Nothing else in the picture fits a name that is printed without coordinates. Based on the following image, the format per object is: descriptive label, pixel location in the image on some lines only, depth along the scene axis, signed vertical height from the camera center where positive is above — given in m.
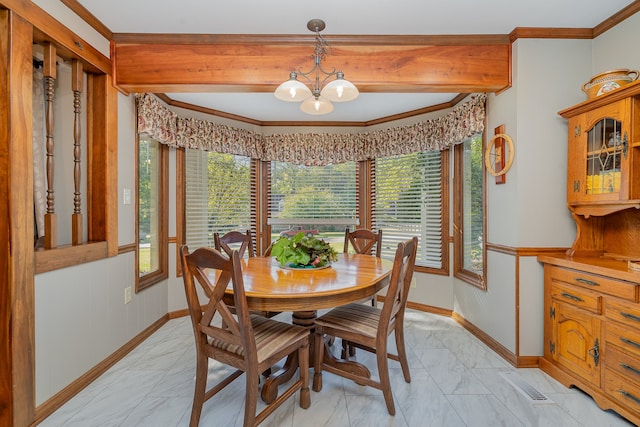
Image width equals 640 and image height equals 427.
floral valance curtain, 2.83 +0.86
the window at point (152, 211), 2.93 +0.01
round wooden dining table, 1.58 -0.42
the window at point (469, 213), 2.95 -0.03
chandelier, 1.88 +0.77
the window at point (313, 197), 4.16 +0.19
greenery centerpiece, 2.16 -0.30
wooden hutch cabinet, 1.70 -0.36
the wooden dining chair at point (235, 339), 1.43 -0.70
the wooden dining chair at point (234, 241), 2.62 -0.27
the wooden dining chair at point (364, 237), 3.05 -0.28
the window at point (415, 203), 3.55 +0.08
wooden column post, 1.57 -0.10
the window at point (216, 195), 3.54 +0.20
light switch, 2.53 +0.13
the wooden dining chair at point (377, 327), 1.74 -0.72
